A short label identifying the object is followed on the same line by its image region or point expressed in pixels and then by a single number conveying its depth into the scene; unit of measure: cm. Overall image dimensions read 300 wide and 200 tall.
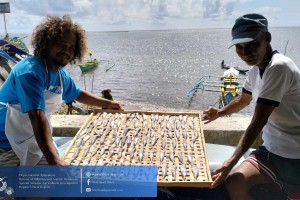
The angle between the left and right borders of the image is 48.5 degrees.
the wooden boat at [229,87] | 2238
